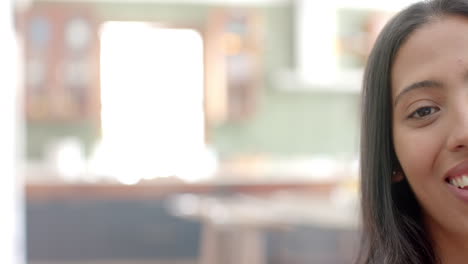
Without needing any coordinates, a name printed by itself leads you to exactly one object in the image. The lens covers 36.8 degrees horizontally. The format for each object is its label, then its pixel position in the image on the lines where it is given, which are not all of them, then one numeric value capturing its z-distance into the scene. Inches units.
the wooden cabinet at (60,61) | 227.8
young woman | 26.2
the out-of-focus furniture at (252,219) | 119.0
